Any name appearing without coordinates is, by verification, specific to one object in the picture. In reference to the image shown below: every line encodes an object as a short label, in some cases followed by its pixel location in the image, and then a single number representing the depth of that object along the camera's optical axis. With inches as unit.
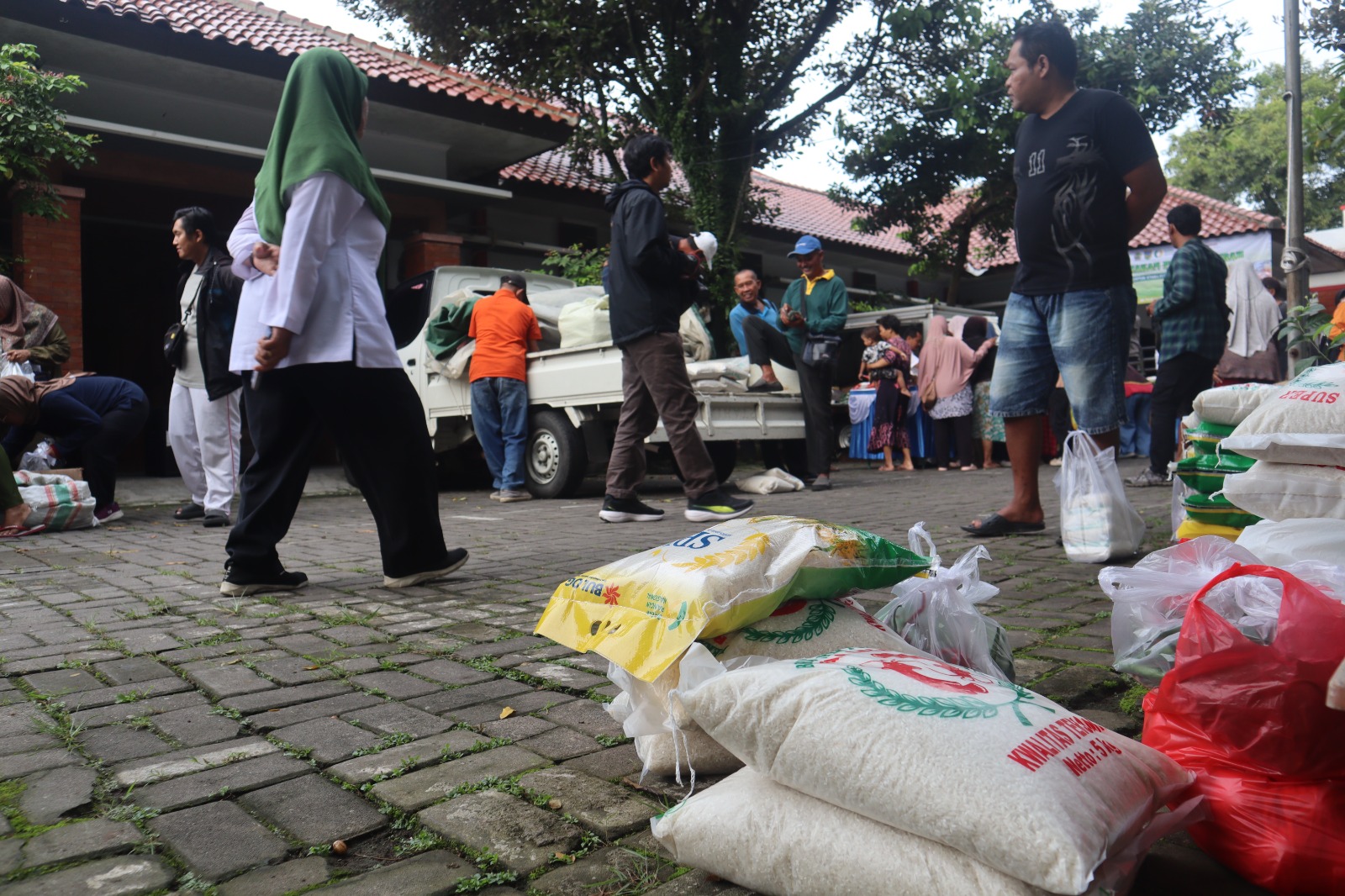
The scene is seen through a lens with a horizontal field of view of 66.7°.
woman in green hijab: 143.1
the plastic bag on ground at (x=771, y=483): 326.0
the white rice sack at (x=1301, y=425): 101.0
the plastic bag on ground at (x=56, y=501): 257.6
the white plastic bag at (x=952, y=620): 79.7
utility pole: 507.8
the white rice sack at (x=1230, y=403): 132.3
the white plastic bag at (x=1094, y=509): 159.3
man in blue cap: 336.8
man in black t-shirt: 170.4
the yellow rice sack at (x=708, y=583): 68.9
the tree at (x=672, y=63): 564.4
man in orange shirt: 324.2
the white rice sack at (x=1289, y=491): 101.2
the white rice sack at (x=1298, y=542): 77.3
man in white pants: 251.1
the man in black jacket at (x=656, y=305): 226.7
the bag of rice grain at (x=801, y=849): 51.0
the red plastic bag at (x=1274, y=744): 54.6
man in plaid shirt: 279.4
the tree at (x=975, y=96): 700.7
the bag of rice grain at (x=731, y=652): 72.0
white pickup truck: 316.2
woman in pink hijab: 451.5
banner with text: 918.4
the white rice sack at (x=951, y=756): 47.9
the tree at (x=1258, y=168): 1817.2
